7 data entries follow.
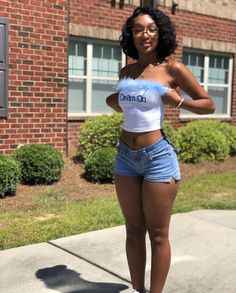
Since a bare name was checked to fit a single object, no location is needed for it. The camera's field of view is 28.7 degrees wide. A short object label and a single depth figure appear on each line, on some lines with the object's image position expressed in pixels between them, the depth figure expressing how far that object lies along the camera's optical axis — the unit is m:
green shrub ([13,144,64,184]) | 7.39
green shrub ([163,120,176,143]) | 9.35
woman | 2.92
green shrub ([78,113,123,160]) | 8.62
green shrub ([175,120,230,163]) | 10.06
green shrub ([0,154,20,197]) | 6.53
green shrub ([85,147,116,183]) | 7.80
